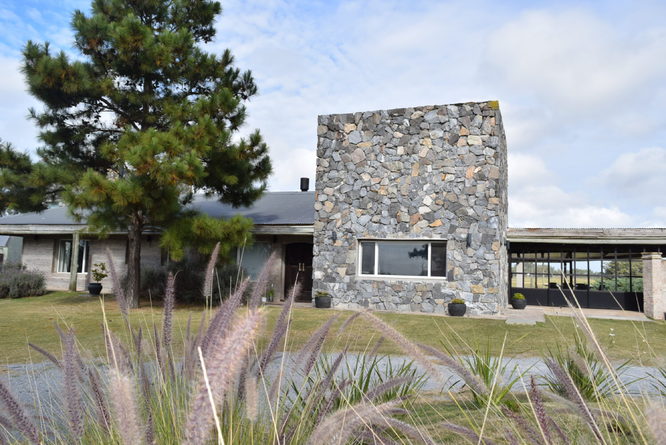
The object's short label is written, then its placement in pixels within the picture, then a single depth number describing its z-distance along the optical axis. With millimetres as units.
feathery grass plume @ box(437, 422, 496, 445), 1237
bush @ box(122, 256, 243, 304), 15016
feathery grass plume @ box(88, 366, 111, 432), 1583
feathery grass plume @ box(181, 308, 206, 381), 1668
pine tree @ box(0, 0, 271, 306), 11828
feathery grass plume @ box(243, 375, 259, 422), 1209
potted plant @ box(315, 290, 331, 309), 13781
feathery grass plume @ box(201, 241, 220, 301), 1780
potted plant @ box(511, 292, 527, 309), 15227
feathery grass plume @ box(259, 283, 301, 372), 1582
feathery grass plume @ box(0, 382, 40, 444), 1199
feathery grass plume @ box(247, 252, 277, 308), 1514
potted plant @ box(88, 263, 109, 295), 16291
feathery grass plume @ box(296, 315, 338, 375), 1712
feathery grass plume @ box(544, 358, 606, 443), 1136
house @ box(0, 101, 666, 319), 12930
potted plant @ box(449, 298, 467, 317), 12555
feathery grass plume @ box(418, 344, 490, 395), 1341
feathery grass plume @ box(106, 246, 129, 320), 1735
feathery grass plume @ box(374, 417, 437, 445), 1313
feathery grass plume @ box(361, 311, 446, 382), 1271
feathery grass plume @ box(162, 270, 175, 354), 1611
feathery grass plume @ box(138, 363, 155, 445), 1418
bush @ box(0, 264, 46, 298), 16719
